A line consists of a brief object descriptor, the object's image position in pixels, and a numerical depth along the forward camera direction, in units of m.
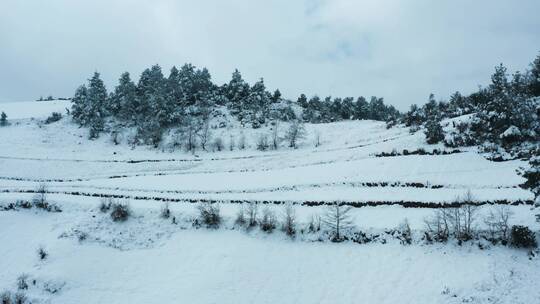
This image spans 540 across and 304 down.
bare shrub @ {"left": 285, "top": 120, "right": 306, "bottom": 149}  75.94
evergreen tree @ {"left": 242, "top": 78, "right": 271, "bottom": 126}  89.75
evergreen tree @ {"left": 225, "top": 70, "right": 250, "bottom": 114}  99.75
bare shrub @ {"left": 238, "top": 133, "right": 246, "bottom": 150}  75.16
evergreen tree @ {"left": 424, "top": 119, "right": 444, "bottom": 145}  53.38
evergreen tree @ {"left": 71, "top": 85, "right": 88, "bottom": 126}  85.00
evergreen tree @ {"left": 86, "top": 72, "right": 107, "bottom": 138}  81.47
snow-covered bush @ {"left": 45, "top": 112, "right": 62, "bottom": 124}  87.62
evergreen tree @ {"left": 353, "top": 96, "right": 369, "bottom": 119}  117.81
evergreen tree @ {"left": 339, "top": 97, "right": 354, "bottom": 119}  114.25
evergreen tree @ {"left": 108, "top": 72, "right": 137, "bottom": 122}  86.29
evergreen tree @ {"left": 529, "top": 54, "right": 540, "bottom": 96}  56.19
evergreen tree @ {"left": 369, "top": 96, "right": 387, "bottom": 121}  122.44
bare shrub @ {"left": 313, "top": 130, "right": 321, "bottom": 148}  75.19
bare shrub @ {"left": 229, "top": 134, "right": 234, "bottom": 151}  74.86
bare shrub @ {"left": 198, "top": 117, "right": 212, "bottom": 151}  76.38
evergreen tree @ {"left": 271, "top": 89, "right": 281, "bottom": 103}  108.64
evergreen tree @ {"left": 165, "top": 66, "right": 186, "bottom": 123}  84.06
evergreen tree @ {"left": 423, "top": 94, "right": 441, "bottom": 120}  62.69
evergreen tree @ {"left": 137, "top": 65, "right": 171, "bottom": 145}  78.19
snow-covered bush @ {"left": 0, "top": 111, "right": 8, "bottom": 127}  85.50
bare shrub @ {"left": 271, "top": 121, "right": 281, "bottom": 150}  74.62
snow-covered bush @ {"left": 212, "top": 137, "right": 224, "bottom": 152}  75.38
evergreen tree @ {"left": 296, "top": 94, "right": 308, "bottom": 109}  116.85
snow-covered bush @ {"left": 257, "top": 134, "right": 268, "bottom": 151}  73.97
